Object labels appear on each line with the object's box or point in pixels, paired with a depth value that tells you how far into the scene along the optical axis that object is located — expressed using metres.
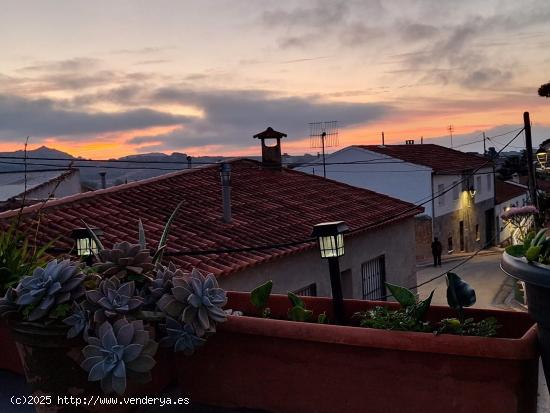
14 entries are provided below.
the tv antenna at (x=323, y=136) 32.31
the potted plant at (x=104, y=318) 2.30
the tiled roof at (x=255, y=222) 8.67
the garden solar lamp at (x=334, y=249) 3.06
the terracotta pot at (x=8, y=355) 3.37
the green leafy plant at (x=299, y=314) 2.93
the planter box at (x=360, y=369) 2.18
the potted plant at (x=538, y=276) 2.02
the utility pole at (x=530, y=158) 12.02
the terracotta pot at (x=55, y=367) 2.47
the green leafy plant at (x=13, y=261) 2.97
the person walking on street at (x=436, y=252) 26.48
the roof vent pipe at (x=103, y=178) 15.85
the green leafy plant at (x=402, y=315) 2.54
